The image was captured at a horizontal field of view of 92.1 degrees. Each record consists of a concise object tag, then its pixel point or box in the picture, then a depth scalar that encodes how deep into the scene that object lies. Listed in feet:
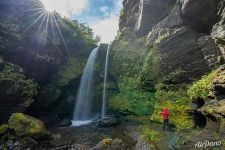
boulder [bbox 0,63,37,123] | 33.04
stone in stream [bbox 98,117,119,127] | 33.36
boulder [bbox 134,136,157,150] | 17.79
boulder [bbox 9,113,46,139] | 27.18
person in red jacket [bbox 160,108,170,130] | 26.63
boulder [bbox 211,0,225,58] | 30.31
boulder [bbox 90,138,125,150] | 19.57
